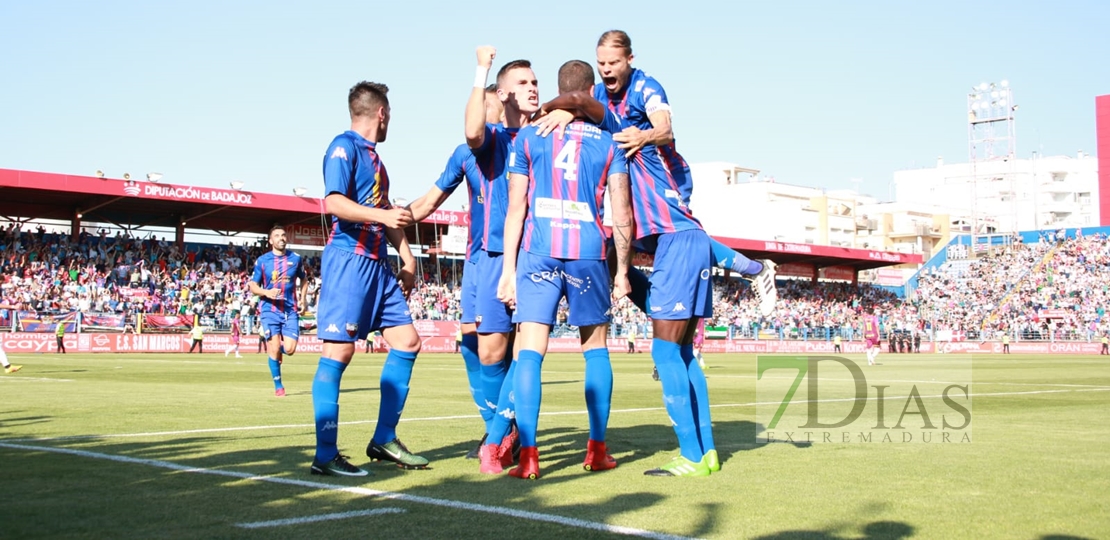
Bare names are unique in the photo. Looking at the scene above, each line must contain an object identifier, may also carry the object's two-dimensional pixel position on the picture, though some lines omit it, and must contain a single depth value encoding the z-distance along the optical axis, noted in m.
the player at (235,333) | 31.61
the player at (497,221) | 6.32
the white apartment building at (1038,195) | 98.31
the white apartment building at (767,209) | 92.19
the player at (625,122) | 5.77
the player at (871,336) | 33.38
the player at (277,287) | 14.30
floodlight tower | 81.50
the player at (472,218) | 6.48
